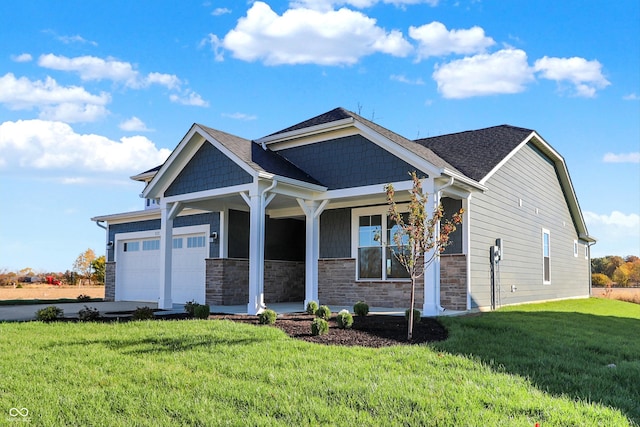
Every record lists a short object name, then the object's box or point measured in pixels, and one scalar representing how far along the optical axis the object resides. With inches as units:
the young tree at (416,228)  342.3
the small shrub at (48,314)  424.5
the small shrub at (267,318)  390.9
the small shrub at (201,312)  425.1
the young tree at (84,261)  1582.2
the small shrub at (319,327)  341.1
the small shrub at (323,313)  411.5
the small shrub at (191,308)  445.9
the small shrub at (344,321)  373.7
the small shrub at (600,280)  1631.4
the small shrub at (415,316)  378.9
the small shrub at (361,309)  437.4
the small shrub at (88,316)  423.8
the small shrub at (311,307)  459.2
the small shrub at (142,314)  426.9
